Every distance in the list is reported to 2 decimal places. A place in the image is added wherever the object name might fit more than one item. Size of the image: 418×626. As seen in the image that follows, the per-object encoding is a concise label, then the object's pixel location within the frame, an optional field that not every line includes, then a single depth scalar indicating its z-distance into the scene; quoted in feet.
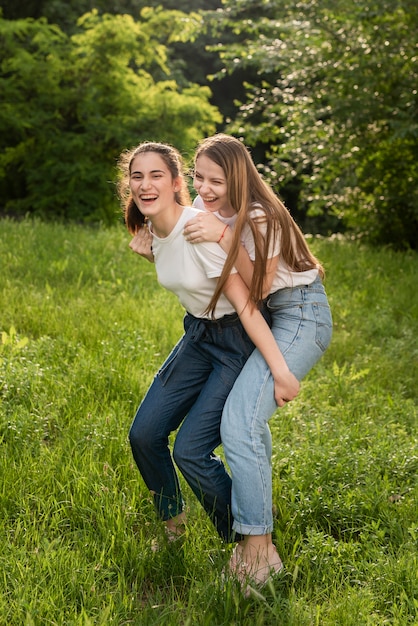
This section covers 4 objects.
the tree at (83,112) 37.88
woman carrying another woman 8.95
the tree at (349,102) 28.66
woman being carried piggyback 8.84
